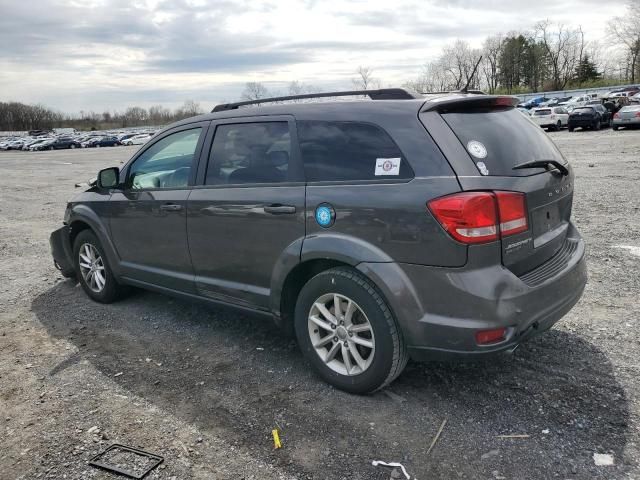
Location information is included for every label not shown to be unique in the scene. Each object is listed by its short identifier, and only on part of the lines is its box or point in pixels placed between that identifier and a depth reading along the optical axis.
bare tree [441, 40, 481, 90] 86.90
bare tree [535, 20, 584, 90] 94.81
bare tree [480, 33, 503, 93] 96.87
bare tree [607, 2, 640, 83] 79.06
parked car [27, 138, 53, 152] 65.44
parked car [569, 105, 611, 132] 30.58
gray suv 2.88
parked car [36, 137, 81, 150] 65.98
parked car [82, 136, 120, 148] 69.12
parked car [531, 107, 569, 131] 33.38
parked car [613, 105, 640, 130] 27.36
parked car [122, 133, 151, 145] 67.38
